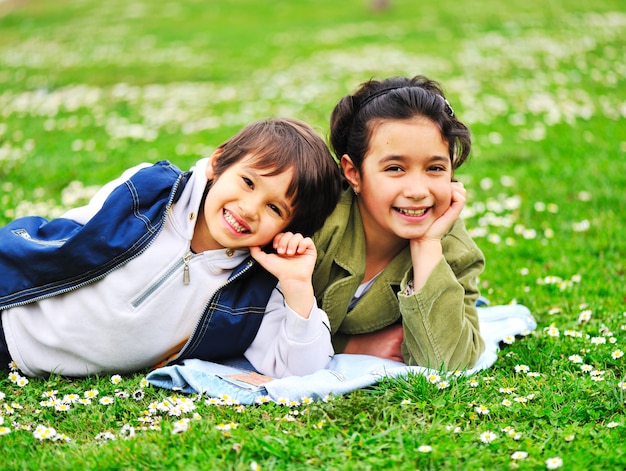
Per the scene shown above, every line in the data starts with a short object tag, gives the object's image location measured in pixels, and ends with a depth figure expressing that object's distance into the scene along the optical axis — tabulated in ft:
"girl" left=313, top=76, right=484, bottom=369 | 11.36
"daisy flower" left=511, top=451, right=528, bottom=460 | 8.89
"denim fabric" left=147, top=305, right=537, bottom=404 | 10.47
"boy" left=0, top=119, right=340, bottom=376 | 10.85
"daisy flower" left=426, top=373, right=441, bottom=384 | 10.77
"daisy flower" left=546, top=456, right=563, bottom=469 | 8.59
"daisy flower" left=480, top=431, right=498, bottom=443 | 9.27
